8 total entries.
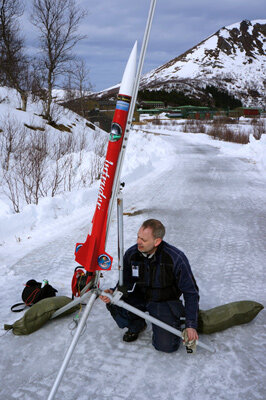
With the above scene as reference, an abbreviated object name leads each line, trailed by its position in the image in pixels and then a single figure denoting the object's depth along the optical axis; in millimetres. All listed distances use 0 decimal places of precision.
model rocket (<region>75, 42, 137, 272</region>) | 2506
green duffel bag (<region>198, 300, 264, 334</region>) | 2996
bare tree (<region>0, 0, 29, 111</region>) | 18266
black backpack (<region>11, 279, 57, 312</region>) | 3432
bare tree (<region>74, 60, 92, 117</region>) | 28031
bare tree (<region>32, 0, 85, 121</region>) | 18438
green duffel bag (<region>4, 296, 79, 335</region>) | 3020
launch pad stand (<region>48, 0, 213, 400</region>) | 2396
